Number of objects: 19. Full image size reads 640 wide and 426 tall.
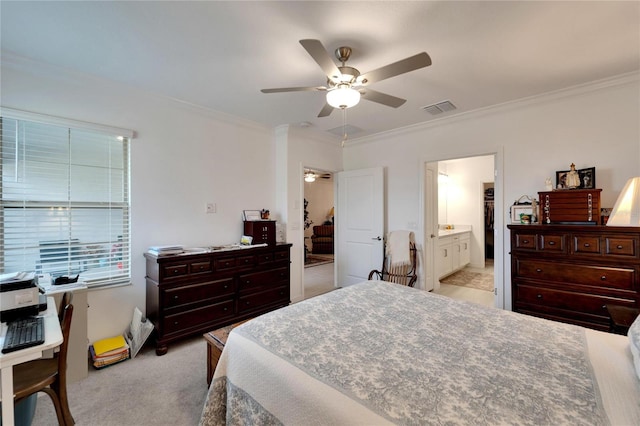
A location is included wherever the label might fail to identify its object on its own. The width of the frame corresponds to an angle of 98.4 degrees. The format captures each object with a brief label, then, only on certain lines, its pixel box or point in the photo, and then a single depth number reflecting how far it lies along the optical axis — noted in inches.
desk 47.6
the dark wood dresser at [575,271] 91.1
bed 37.4
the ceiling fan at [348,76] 66.0
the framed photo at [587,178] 108.7
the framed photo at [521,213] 119.8
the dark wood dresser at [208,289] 105.2
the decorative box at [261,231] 141.6
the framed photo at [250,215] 147.9
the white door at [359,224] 171.8
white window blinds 90.2
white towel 158.4
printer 61.1
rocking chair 158.4
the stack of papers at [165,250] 107.9
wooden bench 73.8
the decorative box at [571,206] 99.3
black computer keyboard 49.3
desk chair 59.9
